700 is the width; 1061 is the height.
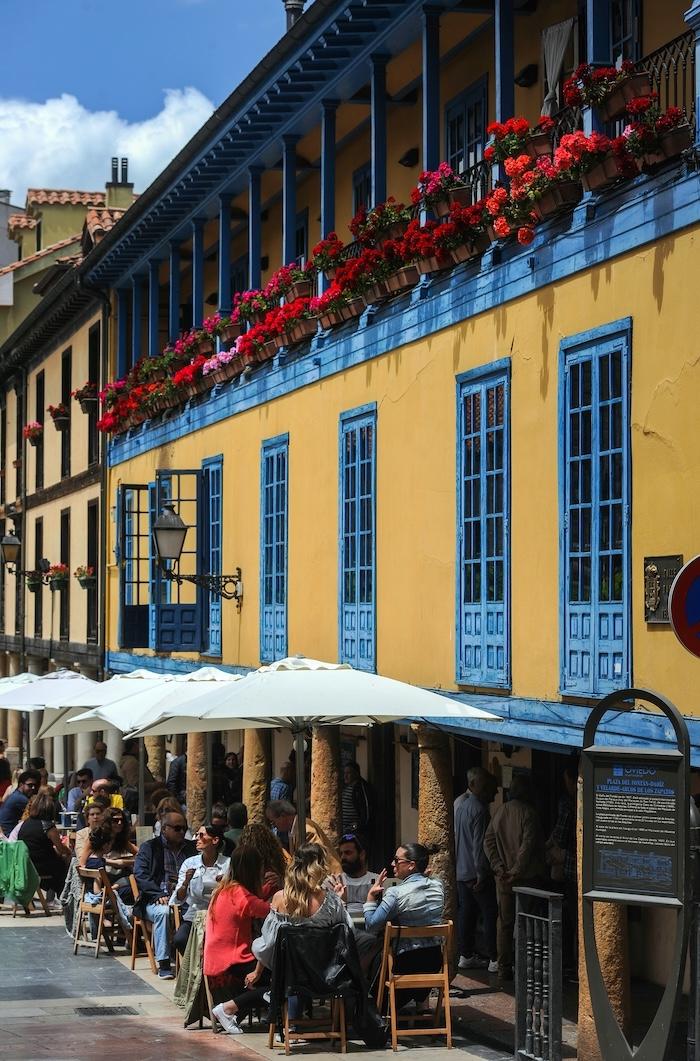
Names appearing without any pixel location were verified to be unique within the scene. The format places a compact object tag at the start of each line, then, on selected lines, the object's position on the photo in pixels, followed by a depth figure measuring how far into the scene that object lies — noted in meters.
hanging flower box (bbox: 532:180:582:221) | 12.50
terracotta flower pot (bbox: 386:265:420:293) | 15.78
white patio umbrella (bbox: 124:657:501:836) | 12.72
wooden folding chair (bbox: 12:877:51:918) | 20.08
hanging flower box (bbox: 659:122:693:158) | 10.98
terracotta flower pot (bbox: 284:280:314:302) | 19.31
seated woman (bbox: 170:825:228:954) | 14.25
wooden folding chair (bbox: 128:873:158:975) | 16.06
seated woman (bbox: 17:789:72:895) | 20.00
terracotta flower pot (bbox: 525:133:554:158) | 13.04
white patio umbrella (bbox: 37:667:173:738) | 18.73
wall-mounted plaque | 11.12
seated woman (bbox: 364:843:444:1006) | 12.31
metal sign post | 8.62
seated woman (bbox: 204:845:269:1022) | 12.79
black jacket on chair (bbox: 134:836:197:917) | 15.89
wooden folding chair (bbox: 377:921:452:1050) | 12.16
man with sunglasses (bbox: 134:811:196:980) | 15.88
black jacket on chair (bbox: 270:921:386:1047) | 11.62
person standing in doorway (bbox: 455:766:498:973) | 15.40
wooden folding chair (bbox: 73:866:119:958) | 16.81
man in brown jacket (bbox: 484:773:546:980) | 14.56
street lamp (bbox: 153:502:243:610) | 20.62
